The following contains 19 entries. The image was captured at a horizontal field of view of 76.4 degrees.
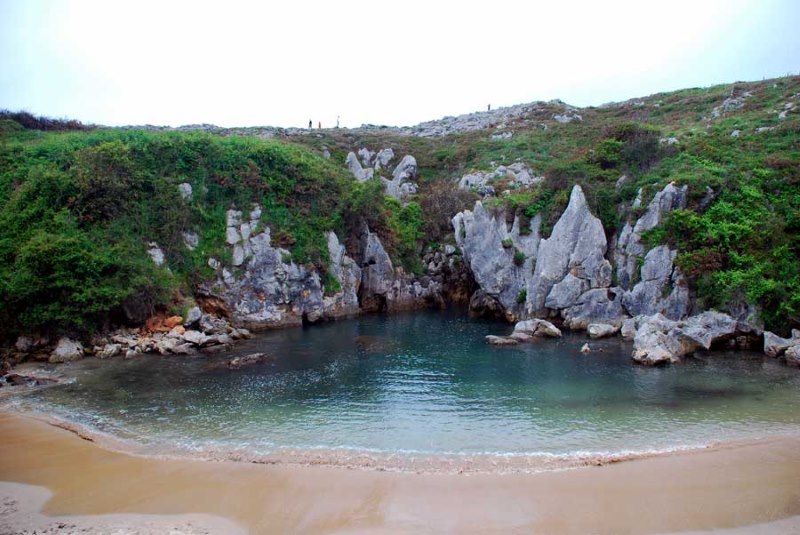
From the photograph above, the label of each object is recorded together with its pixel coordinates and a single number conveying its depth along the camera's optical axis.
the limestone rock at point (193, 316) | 34.03
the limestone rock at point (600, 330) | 32.53
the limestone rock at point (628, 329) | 32.03
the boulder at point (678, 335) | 26.31
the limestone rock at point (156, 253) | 36.02
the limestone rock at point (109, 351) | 29.05
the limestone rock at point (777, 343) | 26.31
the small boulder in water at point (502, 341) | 31.50
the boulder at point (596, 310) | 34.94
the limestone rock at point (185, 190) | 39.37
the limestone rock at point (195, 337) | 31.07
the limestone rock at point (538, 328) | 33.34
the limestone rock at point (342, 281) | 42.76
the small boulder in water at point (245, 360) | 27.33
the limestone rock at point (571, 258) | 36.44
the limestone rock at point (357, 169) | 63.59
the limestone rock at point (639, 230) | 35.22
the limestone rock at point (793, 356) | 24.84
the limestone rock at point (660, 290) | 32.16
